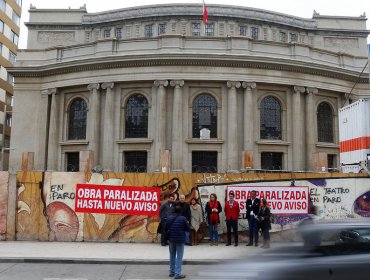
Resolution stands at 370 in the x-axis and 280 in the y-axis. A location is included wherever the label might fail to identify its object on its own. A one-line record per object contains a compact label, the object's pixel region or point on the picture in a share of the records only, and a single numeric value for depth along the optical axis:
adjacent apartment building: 51.83
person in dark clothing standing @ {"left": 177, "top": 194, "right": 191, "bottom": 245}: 13.55
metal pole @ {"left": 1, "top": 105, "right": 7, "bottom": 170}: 49.88
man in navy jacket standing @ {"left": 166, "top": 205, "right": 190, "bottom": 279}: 9.16
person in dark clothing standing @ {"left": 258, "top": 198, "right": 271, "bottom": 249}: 13.12
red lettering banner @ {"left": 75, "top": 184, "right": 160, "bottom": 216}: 14.43
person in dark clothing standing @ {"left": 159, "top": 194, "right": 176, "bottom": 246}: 13.24
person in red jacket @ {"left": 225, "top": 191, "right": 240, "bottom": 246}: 13.89
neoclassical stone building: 29.84
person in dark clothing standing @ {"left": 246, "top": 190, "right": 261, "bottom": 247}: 13.60
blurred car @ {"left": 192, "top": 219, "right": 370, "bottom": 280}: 5.22
